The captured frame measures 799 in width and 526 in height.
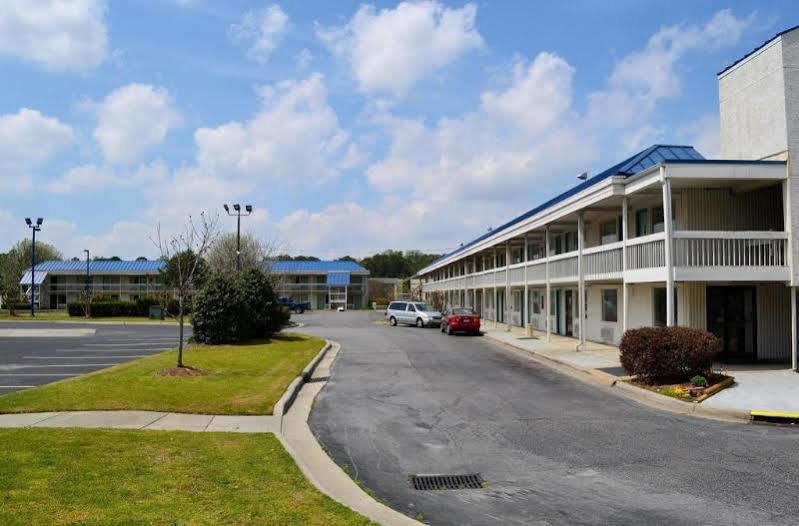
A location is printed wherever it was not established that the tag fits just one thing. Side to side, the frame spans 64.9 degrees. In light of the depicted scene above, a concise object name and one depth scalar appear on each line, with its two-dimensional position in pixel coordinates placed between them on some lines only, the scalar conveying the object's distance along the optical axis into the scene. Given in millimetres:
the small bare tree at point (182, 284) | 15625
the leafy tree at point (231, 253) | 44244
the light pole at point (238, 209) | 40031
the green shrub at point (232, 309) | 23172
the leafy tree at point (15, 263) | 59250
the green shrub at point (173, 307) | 48059
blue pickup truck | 68906
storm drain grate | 7055
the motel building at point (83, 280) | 84312
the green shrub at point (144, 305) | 54156
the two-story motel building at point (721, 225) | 15828
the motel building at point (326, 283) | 87375
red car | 32375
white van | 39656
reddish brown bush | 13594
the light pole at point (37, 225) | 51031
